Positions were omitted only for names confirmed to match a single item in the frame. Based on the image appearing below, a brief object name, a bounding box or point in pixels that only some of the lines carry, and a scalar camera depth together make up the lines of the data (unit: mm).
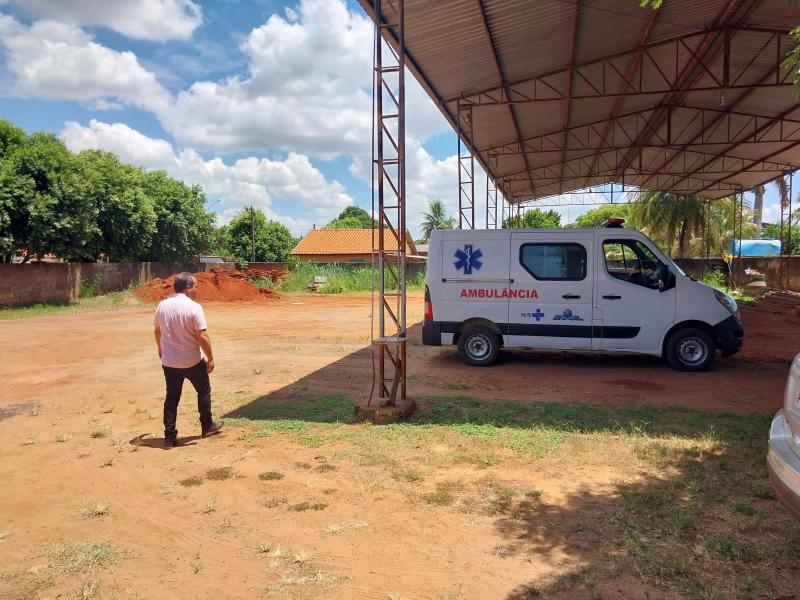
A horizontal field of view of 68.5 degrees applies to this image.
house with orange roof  53712
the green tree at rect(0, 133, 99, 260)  19734
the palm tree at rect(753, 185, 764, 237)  41344
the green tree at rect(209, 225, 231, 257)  33688
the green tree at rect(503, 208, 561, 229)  61828
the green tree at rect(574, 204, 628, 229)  65875
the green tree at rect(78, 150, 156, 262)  23531
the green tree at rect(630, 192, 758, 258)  33281
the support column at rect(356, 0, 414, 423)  6500
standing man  5785
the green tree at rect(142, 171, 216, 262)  29516
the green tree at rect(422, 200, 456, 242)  74500
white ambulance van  8758
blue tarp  40138
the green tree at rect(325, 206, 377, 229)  94688
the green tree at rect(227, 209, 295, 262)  49500
